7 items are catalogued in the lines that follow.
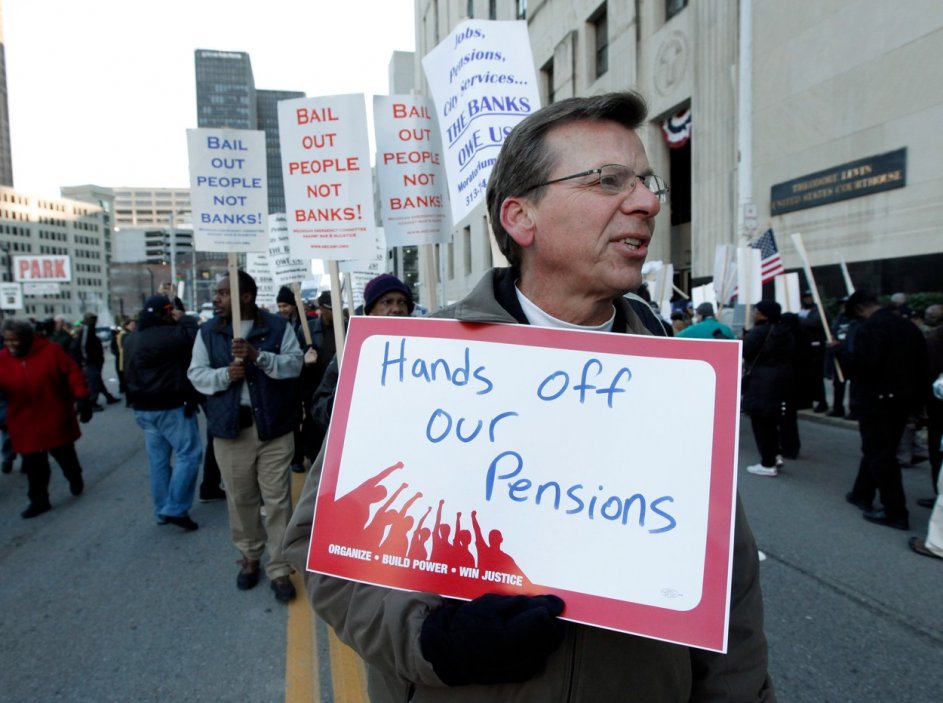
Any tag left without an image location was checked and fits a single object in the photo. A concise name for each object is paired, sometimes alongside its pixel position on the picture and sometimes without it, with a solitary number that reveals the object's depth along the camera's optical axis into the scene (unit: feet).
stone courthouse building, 34.63
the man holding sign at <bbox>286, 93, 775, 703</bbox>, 3.65
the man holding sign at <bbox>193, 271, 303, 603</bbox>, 13.60
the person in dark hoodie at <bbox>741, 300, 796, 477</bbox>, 22.27
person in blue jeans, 17.78
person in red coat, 19.69
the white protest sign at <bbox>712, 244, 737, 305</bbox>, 35.19
